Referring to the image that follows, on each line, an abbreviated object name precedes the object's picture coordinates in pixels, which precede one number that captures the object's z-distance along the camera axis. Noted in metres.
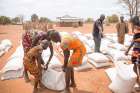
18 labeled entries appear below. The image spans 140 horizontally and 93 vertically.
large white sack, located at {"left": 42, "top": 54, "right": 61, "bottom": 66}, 2.45
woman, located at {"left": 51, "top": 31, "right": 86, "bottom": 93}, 1.82
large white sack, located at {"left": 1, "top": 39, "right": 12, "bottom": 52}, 4.19
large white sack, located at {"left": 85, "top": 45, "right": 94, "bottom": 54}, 3.47
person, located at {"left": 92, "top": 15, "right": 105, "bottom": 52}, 3.15
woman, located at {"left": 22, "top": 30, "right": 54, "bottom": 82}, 2.00
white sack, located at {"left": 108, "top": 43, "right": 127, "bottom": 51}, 3.47
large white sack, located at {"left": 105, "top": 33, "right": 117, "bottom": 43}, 4.50
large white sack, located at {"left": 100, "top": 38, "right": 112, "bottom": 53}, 3.49
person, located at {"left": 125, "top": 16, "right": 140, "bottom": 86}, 2.01
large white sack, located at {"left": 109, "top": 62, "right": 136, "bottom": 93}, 1.86
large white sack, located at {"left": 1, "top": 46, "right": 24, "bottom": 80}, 2.32
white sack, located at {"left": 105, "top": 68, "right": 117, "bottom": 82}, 2.28
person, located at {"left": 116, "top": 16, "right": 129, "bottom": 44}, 3.71
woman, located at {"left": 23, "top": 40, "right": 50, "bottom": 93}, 1.88
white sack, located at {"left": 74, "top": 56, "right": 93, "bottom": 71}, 2.65
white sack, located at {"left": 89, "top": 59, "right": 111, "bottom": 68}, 2.75
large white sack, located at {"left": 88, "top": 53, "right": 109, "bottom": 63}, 2.77
